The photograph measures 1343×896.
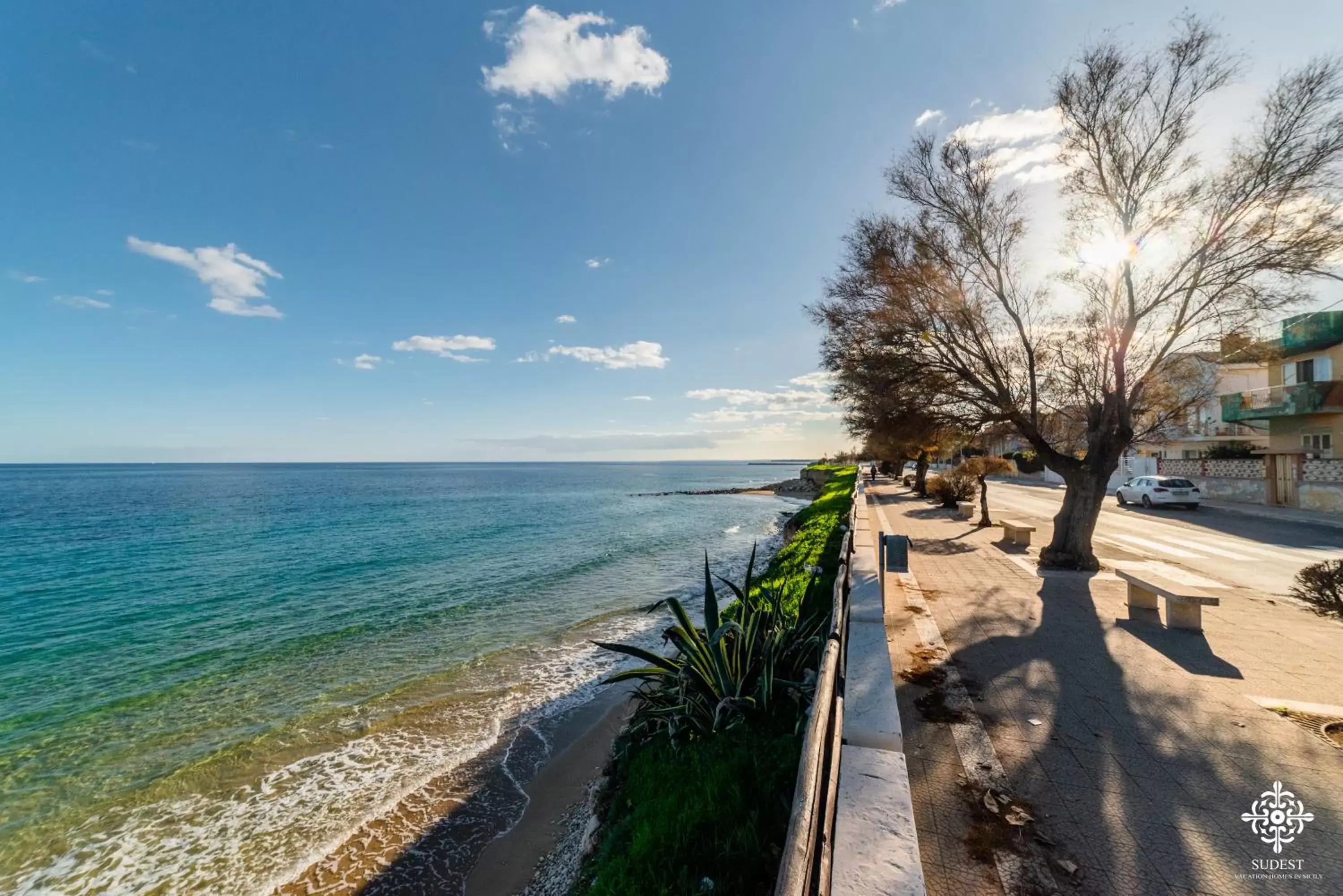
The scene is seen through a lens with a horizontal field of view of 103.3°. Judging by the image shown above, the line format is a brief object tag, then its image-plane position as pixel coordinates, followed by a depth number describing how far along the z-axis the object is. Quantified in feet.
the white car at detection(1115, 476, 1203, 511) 70.18
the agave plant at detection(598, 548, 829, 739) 16.02
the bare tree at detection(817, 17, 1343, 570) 27.89
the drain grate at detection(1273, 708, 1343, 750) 13.08
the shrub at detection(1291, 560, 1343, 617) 16.84
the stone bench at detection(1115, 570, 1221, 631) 20.99
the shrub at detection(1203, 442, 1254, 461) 86.89
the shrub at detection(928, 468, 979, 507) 72.79
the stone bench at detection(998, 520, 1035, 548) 42.63
